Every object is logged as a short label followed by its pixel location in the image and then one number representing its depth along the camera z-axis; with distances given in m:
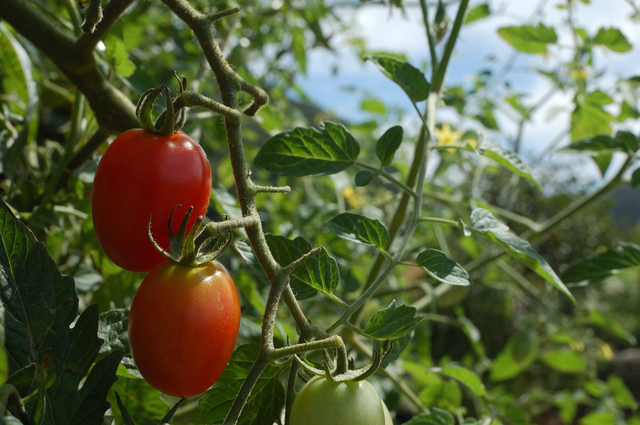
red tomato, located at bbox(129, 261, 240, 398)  0.26
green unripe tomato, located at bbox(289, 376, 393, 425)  0.28
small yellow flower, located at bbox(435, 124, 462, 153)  1.26
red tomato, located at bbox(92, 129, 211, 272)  0.29
